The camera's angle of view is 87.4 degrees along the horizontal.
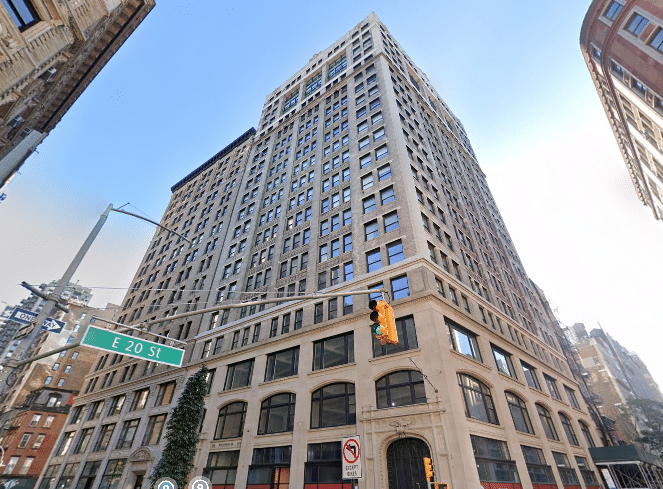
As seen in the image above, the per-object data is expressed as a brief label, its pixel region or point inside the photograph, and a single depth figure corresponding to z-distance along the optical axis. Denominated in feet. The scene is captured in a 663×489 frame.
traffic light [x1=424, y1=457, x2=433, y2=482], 45.09
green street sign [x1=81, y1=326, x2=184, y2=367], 32.07
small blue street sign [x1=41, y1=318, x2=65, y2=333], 33.78
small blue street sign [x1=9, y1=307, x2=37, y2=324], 35.05
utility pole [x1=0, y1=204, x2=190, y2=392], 27.25
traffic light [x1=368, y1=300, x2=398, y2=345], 30.96
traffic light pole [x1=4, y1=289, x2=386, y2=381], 27.43
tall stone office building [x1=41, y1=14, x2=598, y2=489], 74.74
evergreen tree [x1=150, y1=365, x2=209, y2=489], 83.56
